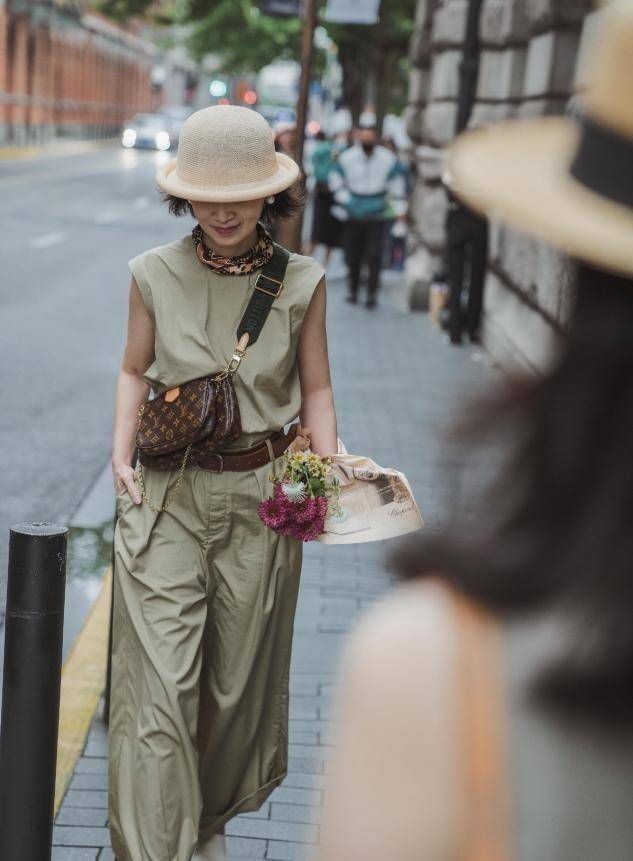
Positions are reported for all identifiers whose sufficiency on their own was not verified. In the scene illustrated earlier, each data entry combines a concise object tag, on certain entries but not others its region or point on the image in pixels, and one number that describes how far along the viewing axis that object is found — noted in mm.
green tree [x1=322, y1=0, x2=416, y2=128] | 29734
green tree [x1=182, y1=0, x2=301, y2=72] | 41375
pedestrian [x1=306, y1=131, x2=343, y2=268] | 17094
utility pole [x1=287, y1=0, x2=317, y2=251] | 10961
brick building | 57741
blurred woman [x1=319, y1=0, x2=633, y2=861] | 1002
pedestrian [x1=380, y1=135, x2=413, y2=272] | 19673
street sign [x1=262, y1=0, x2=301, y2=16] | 17266
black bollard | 2906
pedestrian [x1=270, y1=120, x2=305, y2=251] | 10938
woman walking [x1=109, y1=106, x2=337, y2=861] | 3225
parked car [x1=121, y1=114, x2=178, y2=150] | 58438
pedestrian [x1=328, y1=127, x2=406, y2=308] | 15172
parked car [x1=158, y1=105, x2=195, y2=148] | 61247
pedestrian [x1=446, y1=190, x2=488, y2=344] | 12320
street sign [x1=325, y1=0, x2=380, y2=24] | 17234
